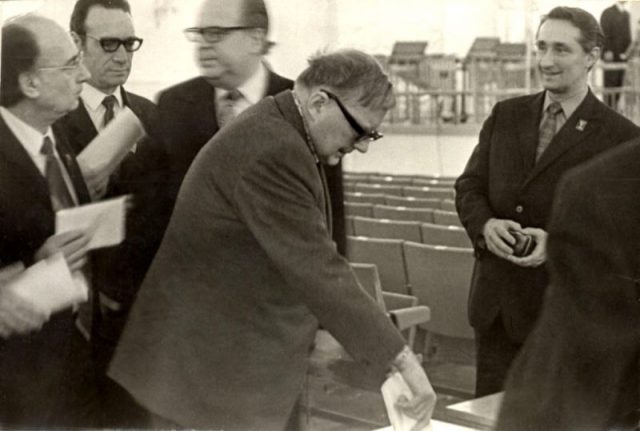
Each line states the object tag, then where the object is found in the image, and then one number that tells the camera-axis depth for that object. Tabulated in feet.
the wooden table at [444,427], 6.68
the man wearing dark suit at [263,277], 6.23
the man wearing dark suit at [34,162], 7.61
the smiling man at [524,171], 7.09
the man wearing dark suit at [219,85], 7.63
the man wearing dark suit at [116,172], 7.84
